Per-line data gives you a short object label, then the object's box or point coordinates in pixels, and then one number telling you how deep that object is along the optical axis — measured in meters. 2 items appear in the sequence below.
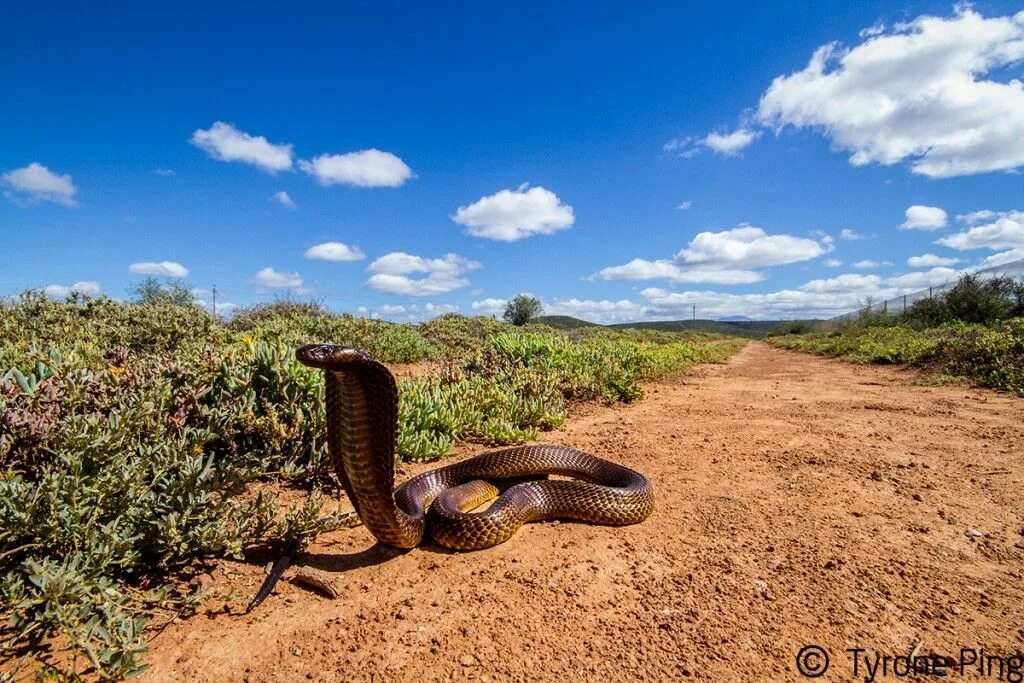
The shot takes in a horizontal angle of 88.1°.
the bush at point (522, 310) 35.06
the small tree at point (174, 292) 18.86
